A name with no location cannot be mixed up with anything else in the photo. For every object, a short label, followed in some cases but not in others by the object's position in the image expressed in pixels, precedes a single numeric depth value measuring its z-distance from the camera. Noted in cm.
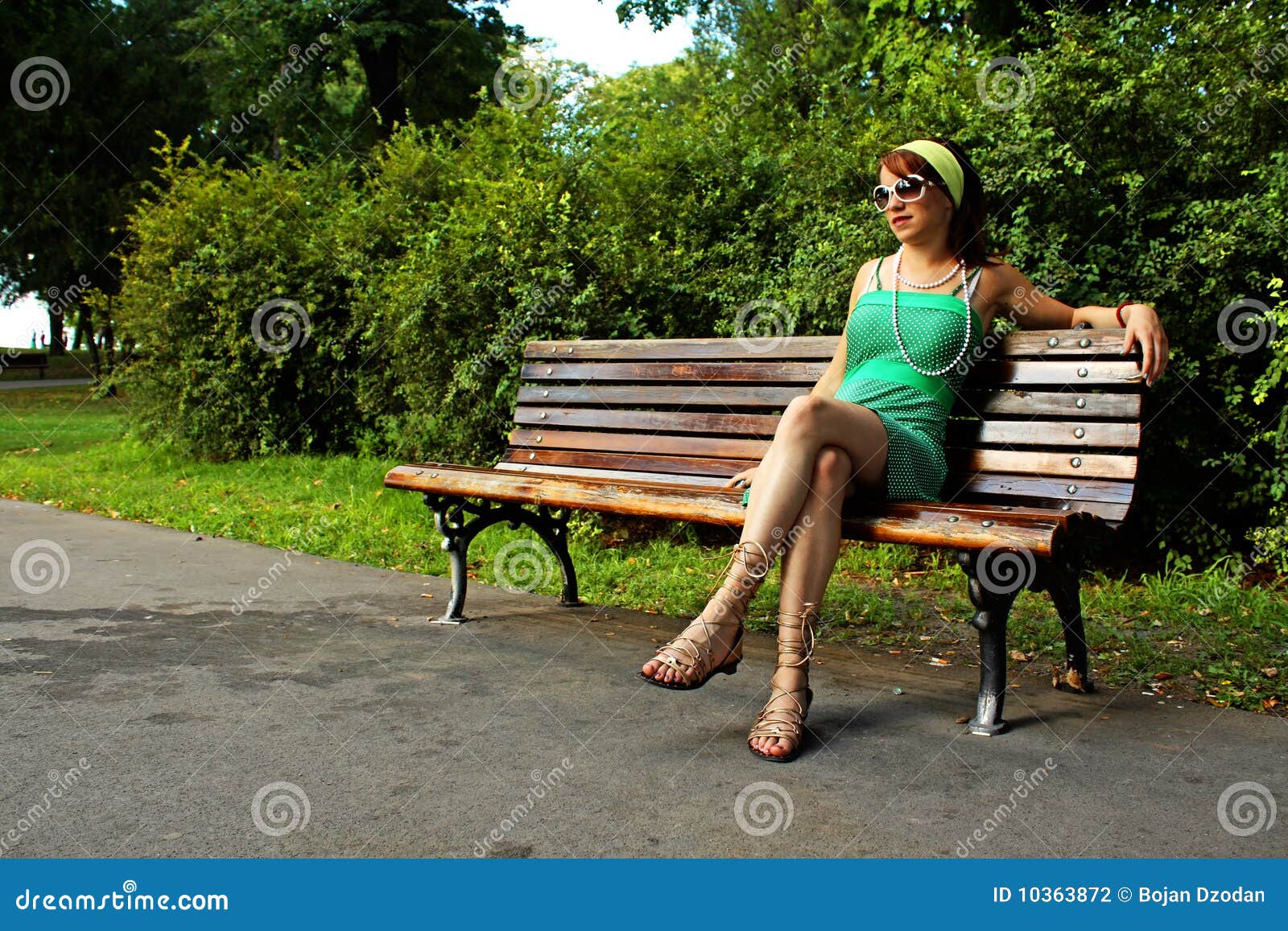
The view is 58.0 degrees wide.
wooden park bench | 329
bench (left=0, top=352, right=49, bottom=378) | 3309
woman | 325
